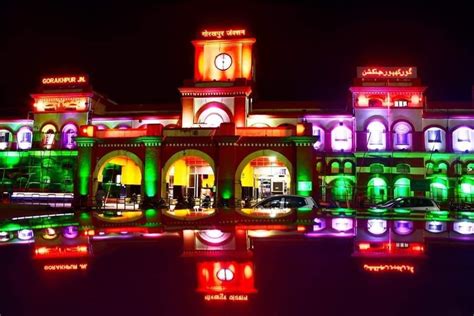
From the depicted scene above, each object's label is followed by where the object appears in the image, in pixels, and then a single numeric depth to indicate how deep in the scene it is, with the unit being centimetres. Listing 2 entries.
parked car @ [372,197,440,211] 1688
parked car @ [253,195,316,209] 1496
